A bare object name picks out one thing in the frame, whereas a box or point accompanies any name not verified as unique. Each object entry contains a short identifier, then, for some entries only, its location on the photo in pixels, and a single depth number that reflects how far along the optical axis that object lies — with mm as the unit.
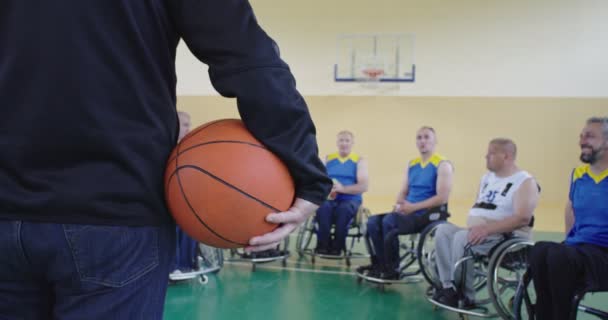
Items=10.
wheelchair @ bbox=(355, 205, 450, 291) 3678
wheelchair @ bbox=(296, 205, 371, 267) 4656
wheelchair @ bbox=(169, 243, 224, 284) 3922
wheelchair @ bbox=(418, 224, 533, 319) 2896
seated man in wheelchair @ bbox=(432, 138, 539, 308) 3107
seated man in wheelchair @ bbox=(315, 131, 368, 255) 4684
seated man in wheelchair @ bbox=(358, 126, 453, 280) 3898
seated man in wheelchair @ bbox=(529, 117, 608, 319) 2426
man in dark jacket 767
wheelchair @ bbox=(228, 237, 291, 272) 4566
